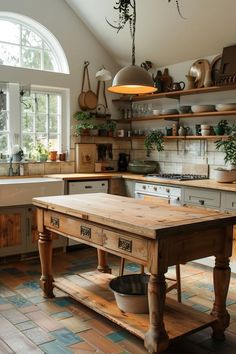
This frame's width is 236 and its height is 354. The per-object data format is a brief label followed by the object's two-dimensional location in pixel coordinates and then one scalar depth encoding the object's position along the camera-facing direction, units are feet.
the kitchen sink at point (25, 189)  14.38
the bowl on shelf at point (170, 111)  17.39
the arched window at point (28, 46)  16.84
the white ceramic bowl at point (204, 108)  15.87
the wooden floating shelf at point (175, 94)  15.46
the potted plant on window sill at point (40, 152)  17.83
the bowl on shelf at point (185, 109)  16.72
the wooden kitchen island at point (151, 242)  7.84
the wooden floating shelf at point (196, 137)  15.38
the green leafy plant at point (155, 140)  17.90
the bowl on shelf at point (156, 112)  17.90
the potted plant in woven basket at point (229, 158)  14.46
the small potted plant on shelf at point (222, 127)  15.56
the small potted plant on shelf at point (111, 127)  19.18
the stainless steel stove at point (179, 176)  15.70
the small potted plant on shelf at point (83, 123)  18.33
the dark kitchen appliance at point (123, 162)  19.98
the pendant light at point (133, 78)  10.09
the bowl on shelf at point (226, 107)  15.11
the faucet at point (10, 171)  16.72
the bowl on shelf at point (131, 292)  9.27
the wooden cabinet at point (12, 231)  14.56
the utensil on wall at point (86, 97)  18.70
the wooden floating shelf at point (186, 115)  15.33
